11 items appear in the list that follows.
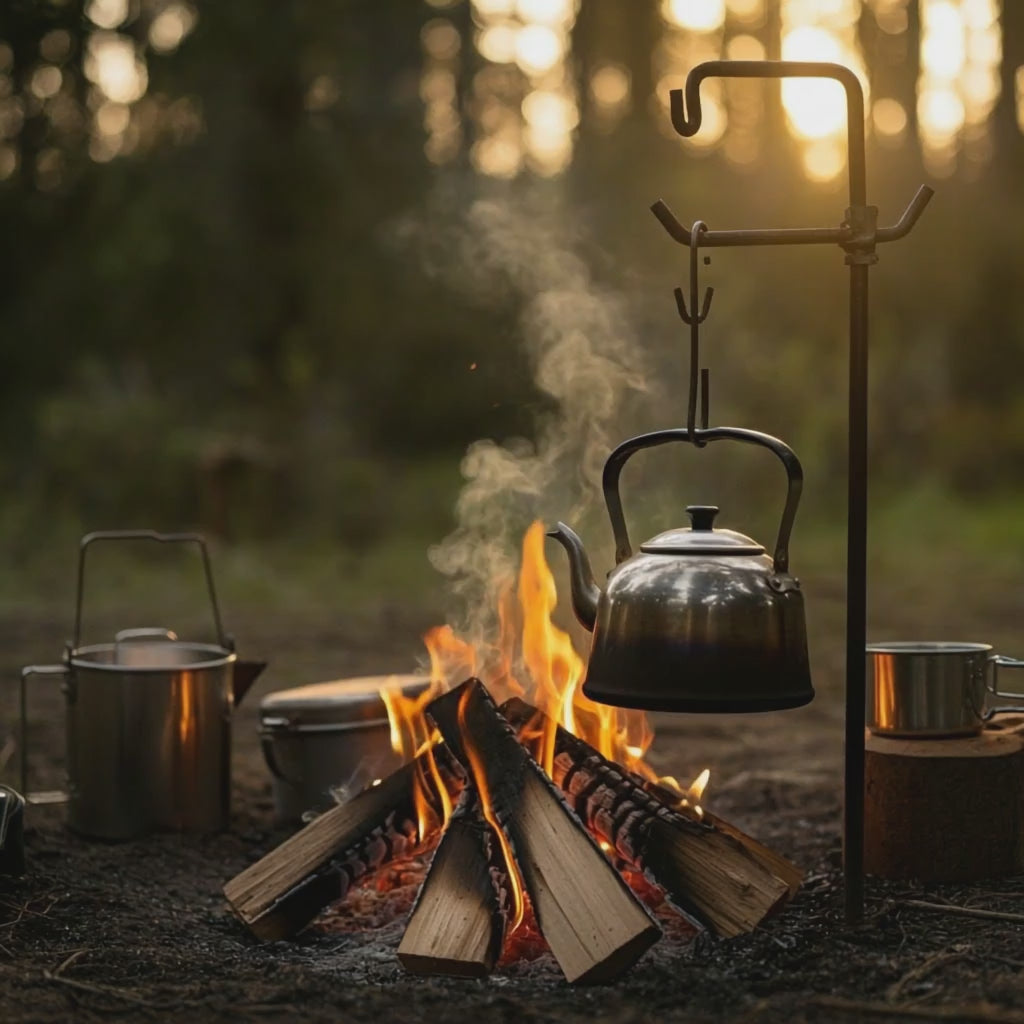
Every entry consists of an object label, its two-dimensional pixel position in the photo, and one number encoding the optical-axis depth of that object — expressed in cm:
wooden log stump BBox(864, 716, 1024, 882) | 327
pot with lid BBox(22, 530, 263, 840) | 414
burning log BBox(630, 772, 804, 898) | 329
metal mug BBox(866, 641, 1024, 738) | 332
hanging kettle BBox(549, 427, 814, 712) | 261
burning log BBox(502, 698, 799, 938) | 304
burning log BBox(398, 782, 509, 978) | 286
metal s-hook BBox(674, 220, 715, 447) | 260
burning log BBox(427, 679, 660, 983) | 278
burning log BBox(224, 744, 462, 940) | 327
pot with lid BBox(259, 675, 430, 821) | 427
